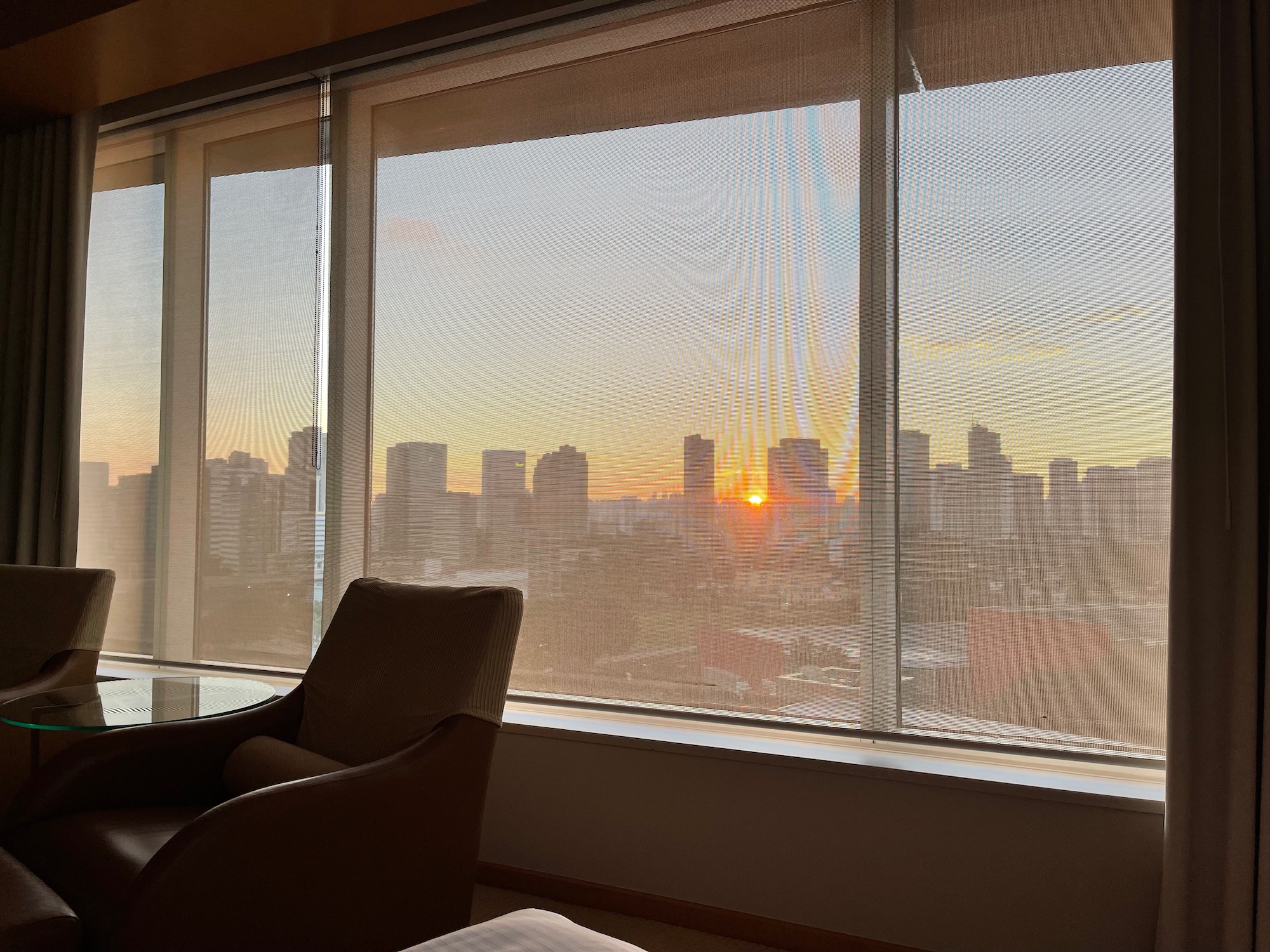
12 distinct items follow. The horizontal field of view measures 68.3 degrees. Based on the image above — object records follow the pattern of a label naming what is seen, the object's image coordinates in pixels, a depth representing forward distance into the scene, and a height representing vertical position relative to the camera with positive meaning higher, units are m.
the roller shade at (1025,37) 2.34 +1.21
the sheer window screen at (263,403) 3.49 +0.36
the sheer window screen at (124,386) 3.86 +0.46
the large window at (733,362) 2.37 +0.42
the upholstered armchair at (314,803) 1.72 -0.66
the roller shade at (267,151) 3.55 +1.35
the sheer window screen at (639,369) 2.66 +0.41
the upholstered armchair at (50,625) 2.95 -0.43
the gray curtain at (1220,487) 2.02 +0.04
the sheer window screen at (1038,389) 2.31 +0.30
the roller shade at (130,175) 3.91 +1.36
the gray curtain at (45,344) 3.76 +0.61
